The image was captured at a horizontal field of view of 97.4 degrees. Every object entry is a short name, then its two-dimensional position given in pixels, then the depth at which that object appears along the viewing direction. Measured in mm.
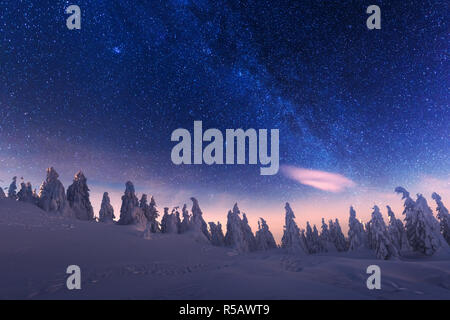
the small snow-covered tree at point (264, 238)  59844
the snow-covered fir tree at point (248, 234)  58406
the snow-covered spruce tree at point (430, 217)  27489
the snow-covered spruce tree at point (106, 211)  38000
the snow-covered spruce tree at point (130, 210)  37406
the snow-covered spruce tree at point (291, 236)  45938
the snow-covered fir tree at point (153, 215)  43969
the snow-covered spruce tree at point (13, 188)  37188
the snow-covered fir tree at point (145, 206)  43791
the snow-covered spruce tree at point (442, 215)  33531
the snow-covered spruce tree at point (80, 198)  35875
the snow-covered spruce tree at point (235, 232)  49688
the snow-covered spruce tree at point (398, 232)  32756
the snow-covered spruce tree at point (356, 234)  45469
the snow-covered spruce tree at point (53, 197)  30453
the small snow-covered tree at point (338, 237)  58719
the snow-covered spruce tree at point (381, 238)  28156
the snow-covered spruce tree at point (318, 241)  59062
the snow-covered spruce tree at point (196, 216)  45516
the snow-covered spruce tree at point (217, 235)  60094
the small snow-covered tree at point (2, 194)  26855
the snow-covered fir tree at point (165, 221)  45541
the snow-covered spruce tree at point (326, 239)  58344
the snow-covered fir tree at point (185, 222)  46219
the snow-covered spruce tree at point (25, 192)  35781
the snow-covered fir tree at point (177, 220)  46750
